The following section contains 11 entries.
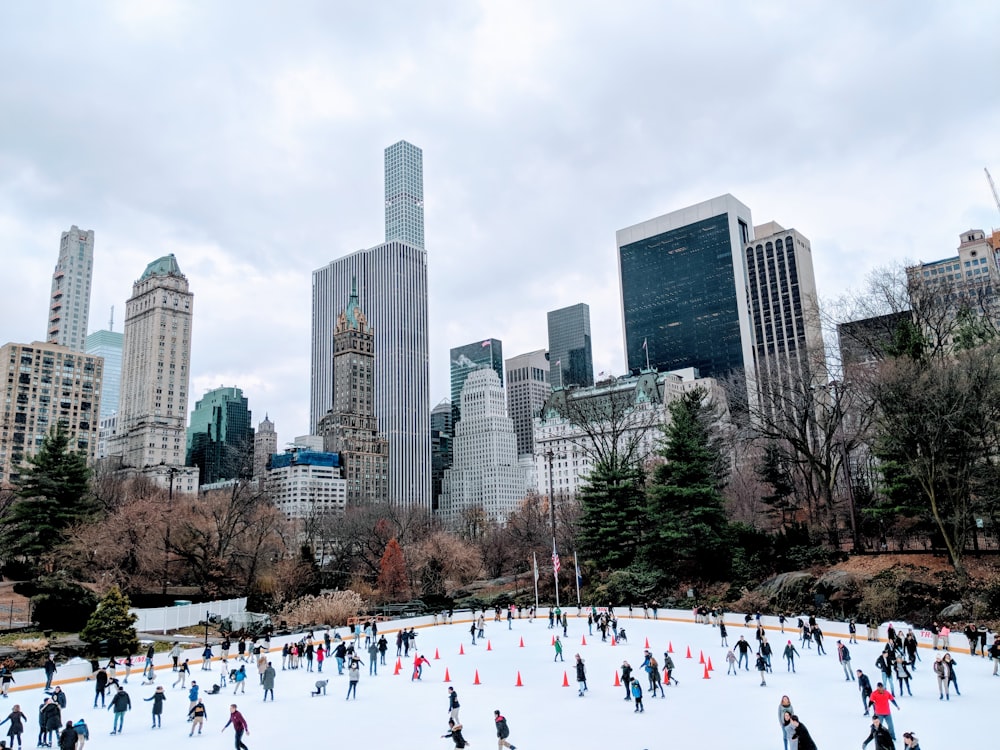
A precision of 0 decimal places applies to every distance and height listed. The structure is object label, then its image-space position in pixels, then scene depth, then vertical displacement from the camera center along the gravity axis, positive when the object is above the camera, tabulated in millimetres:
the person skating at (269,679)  22781 -3406
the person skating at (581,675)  22391 -3581
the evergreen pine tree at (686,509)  47438 +2365
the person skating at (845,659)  22922 -3483
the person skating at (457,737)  16469 -3840
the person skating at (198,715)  18922 -3660
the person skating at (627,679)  21219 -3551
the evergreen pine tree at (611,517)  52938 +2216
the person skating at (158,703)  19984 -3500
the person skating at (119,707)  19203 -3438
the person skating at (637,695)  19828 -3724
